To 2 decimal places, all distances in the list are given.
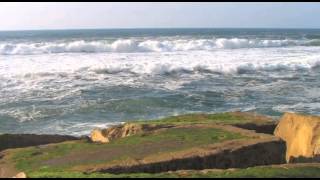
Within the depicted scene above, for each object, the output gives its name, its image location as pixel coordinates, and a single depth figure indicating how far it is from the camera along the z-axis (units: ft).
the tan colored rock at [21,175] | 36.67
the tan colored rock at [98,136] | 54.96
